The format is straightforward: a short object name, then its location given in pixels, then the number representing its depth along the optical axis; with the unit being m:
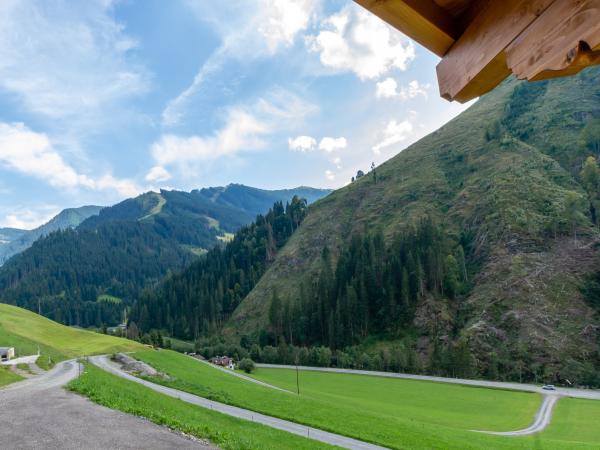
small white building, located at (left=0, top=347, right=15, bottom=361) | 50.68
